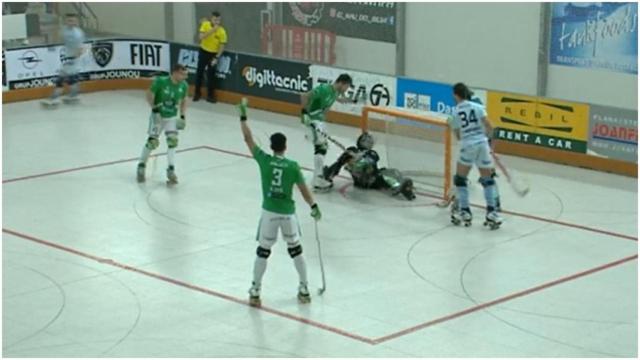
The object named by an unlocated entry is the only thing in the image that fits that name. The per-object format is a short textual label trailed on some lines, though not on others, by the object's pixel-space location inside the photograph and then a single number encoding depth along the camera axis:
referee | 27.24
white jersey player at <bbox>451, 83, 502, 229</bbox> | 17.27
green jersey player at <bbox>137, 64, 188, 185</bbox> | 19.69
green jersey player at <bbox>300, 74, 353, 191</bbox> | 19.36
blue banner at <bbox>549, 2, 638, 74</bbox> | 24.50
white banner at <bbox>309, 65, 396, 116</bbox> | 24.34
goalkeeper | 19.70
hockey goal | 19.64
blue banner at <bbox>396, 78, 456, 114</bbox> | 23.23
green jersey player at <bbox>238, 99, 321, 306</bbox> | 13.76
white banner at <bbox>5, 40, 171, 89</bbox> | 27.47
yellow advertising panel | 21.75
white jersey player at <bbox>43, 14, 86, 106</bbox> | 27.50
